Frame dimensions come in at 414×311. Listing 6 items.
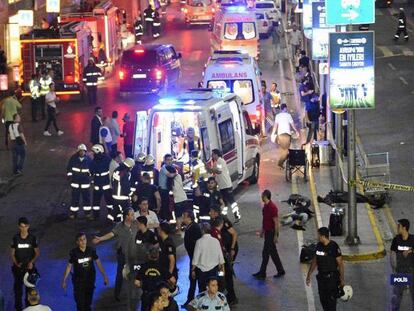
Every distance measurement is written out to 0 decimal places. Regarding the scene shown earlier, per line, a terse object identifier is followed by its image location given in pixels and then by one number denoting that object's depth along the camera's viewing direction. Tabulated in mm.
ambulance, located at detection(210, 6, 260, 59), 47375
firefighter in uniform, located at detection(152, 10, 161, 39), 61812
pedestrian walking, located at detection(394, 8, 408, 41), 55178
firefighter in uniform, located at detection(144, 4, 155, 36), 61656
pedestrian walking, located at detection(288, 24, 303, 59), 48188
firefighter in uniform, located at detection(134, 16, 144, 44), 59044
